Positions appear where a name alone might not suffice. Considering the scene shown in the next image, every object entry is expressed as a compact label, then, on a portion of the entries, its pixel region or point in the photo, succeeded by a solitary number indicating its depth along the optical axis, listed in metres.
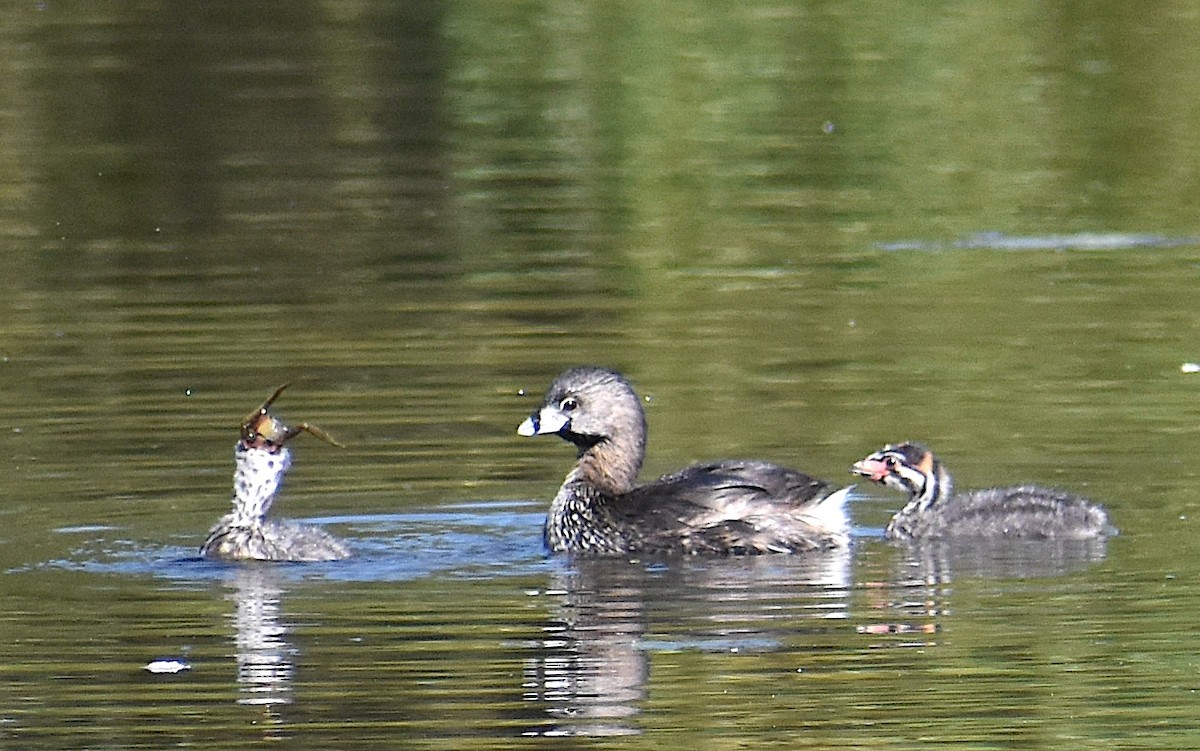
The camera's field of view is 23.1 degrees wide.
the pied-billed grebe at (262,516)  10.35
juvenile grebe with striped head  10.32
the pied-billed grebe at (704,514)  10.60
